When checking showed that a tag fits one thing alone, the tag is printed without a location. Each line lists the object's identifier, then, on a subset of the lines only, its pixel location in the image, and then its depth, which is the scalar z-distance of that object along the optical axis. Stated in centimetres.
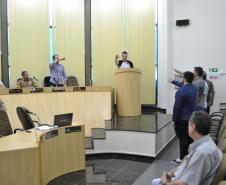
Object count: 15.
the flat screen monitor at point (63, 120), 384
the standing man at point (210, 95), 664
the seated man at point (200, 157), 203
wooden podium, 622
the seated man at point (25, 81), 681
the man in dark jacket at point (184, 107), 404
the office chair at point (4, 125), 392
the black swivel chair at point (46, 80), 762
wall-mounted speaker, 787
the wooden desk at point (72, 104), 551
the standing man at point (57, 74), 728
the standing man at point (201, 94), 450
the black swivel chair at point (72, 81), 791
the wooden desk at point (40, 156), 278
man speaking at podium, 686
